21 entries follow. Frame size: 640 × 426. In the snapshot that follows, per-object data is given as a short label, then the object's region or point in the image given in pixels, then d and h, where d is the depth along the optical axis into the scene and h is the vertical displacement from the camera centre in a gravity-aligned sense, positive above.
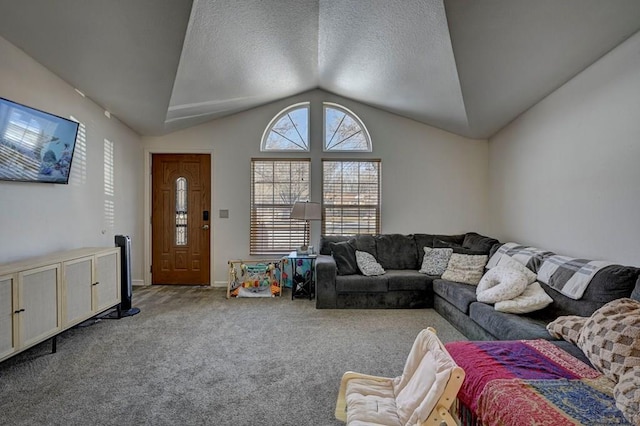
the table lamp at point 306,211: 4.43 +0.04
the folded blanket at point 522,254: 3.12 -0.44
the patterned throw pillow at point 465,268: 3.74 -0.67
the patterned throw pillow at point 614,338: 1.59 -0.67
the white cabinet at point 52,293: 2.32 -0.68
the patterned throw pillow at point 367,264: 4.06 -0.66
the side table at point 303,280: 4.46 -0.97
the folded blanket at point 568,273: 2.45 -0.50
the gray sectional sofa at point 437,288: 2.30 -0.80
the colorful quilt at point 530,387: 1.26 -0.79
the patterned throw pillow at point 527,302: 2.59 -0.73
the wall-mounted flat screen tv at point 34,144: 2.59 +0.63
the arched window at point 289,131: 5.14 +1.33
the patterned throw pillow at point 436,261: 4.11 -0.62
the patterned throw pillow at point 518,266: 2.88 -0.52
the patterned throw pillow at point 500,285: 2.75 -0.64
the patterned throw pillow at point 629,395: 1.26 -0.76
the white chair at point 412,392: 1.20 -0.80
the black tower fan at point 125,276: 3.77 -0.73
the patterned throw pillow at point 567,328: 2.02 -0.75
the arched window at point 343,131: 5.14 +1.33
